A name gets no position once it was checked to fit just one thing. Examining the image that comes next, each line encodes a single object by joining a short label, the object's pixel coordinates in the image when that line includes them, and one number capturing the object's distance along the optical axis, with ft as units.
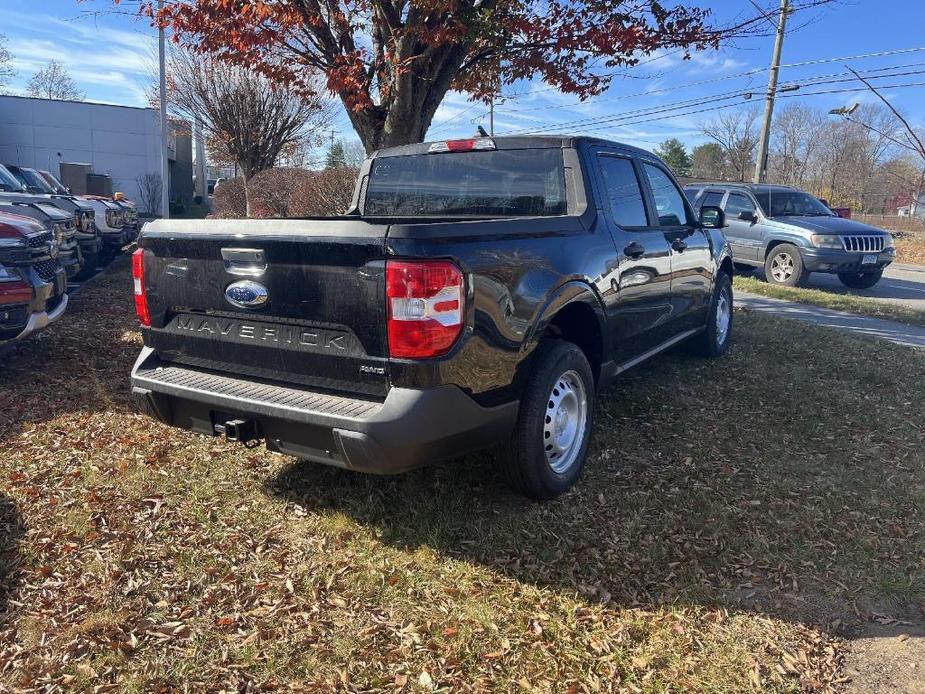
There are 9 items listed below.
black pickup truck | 9.34
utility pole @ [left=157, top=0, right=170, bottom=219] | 68.18
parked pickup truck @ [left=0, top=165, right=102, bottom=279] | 33.50
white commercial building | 118.73
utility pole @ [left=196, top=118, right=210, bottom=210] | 129.92
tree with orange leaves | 21.43
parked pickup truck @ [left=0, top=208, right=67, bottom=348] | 17.49
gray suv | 39.11
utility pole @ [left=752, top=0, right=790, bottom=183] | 74.49
